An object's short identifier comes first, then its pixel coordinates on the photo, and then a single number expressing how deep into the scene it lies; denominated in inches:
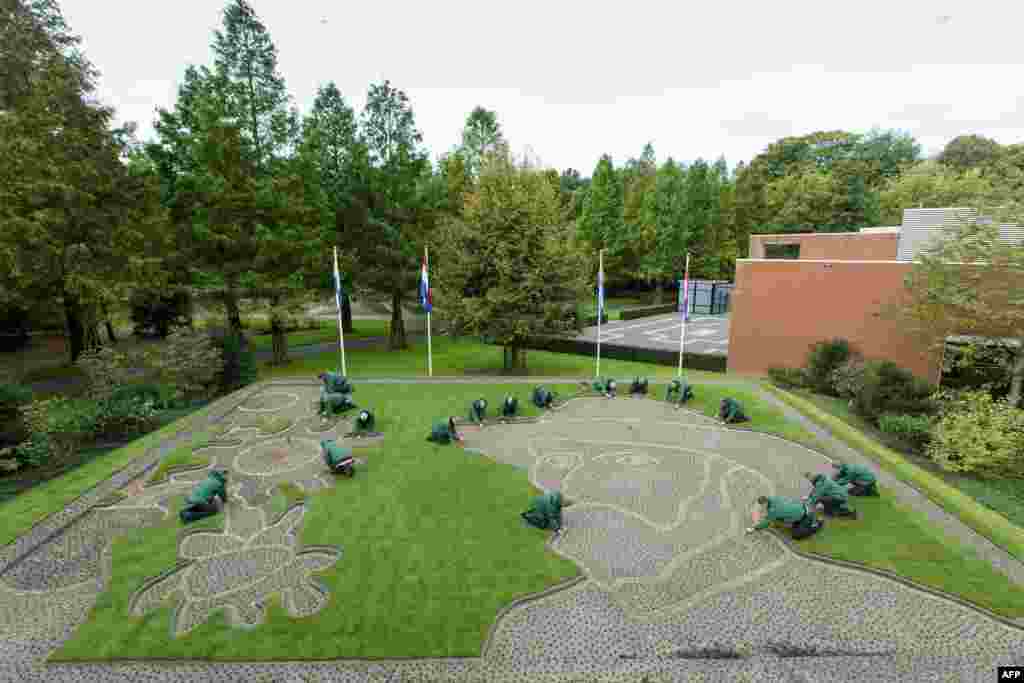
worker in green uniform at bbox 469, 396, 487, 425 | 775.7
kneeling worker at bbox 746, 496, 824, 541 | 447.2
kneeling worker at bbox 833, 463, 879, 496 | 532.4
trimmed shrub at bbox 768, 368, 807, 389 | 1010.1
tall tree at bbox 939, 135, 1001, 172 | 2608.3
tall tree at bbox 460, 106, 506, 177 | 1819.6
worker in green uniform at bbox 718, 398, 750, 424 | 773.5
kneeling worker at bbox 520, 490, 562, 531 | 466.3
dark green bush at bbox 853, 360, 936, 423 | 757.3
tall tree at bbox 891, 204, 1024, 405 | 727.1
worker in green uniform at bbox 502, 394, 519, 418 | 800.3
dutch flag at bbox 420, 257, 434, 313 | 946.1
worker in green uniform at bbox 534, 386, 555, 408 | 858.1
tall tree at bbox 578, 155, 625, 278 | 2551.7
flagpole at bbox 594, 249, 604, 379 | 999.4
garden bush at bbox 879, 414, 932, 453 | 678.5
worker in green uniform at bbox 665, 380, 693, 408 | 870.4
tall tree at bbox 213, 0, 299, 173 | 1055.6
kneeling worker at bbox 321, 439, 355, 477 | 573.9
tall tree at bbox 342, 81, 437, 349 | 1306.6
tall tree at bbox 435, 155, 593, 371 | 1043.9
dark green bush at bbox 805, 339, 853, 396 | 967.6
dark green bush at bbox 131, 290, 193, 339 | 1309.1
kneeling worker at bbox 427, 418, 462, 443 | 690.2
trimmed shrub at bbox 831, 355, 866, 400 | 879.2
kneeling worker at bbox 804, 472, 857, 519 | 486.9
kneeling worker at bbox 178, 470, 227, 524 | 481.1
